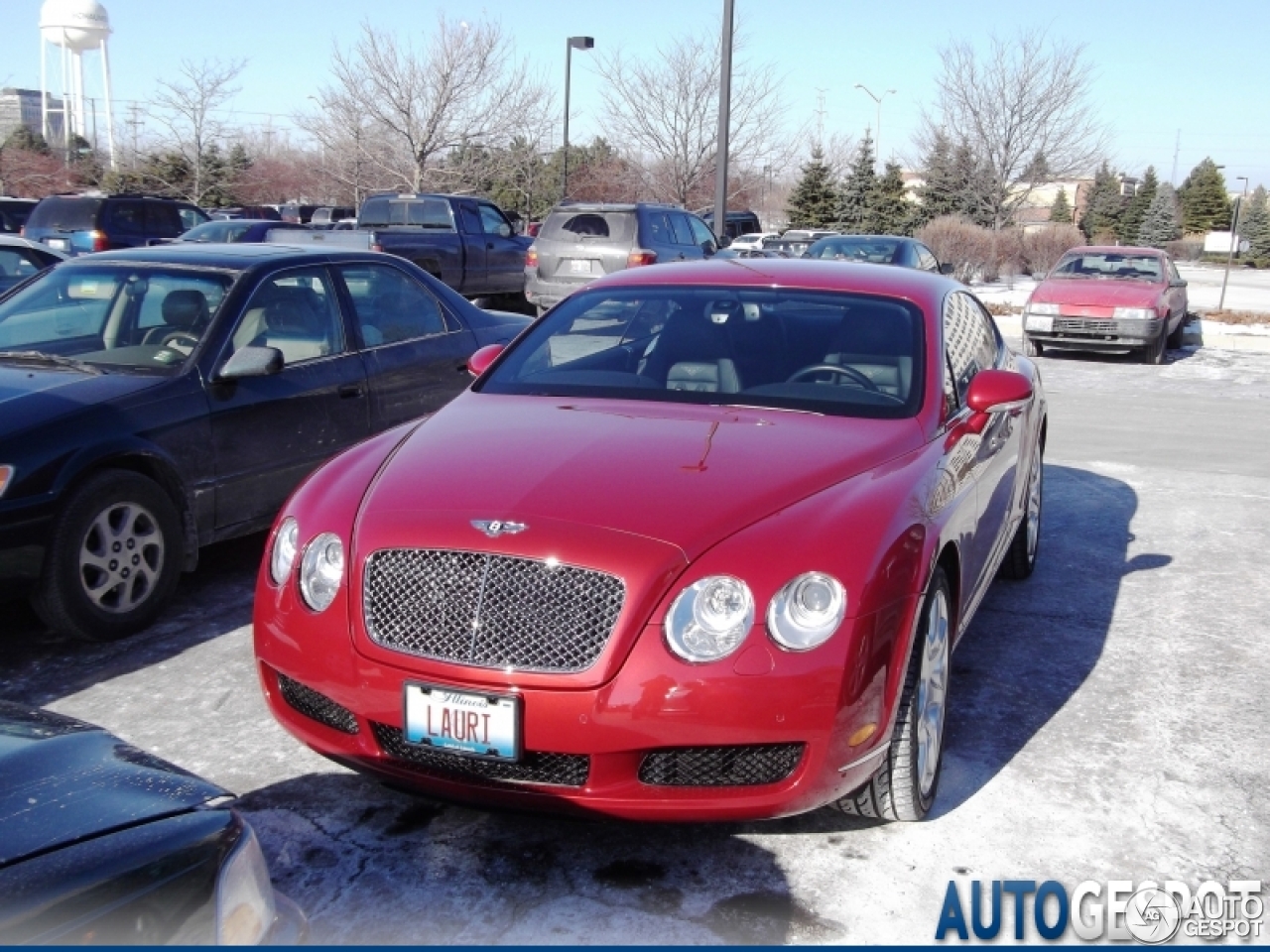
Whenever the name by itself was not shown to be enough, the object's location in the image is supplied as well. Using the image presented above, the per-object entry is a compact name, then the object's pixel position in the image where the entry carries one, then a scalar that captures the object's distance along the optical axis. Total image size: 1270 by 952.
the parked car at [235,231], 15.91
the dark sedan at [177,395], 4.73
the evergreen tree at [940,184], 40.16
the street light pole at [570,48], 29.17
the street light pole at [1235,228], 21.78
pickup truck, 16.91
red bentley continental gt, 3.00
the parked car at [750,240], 29.31
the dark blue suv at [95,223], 17.39
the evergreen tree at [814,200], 46.59
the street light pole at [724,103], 16.58
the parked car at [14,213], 20.70
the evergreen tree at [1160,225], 62.06
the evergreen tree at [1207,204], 71.25
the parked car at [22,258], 10.09
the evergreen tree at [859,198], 45.56
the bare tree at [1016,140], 36.19
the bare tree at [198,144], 35.16
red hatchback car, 15.69
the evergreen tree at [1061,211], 60.97
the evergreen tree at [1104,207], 64.23
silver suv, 16.05
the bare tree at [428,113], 31.34
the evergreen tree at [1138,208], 63.75
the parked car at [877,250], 16.83
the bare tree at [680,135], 33.72
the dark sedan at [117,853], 1.91
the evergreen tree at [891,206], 45.25
